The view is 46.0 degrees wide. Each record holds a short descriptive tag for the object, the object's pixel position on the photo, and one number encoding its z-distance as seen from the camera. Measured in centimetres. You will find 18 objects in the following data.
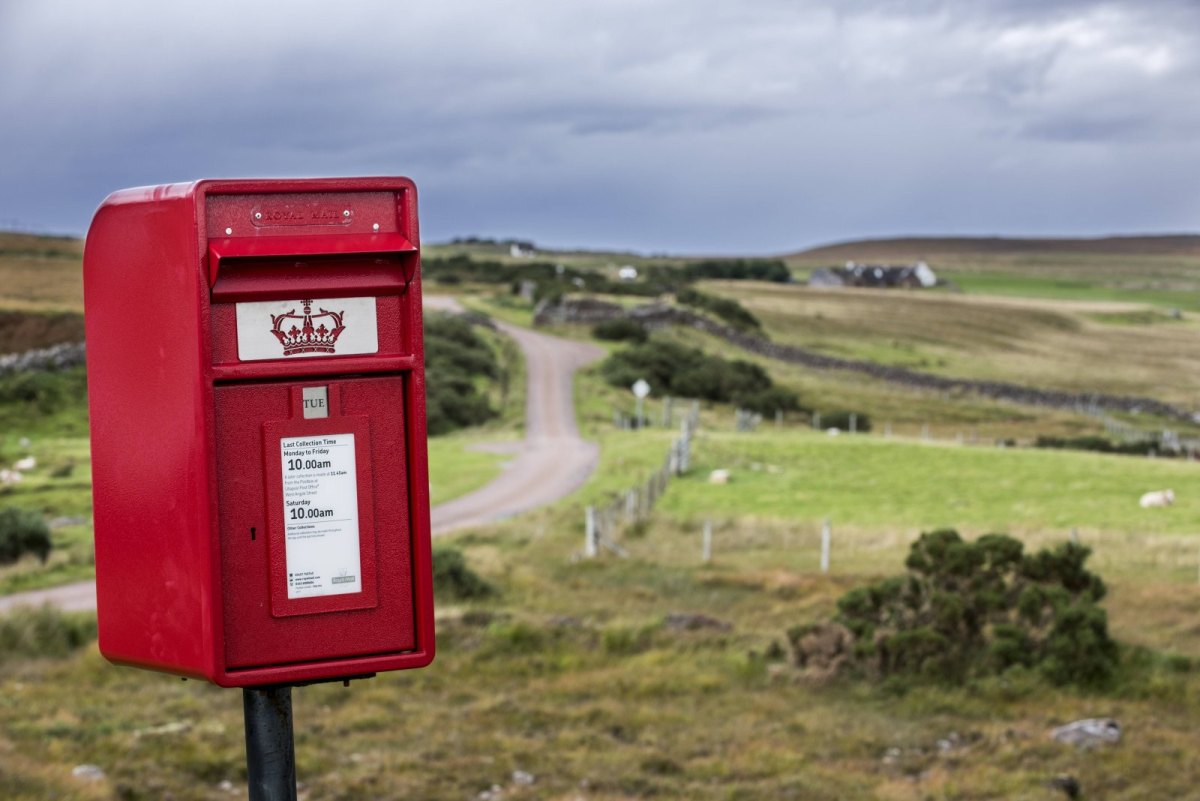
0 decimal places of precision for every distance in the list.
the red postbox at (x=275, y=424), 324
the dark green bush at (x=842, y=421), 5900
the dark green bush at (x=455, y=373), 5269
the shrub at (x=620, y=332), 7806
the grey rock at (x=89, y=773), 709
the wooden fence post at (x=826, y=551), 2061
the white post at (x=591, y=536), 2288
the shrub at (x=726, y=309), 9256
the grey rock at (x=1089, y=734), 848
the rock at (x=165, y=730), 841
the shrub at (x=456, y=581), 1680
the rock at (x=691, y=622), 1332
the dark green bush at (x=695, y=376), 6247
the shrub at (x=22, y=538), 2352
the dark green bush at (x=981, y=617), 1057
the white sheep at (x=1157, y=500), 2806
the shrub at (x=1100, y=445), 4945
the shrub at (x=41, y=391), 4988
